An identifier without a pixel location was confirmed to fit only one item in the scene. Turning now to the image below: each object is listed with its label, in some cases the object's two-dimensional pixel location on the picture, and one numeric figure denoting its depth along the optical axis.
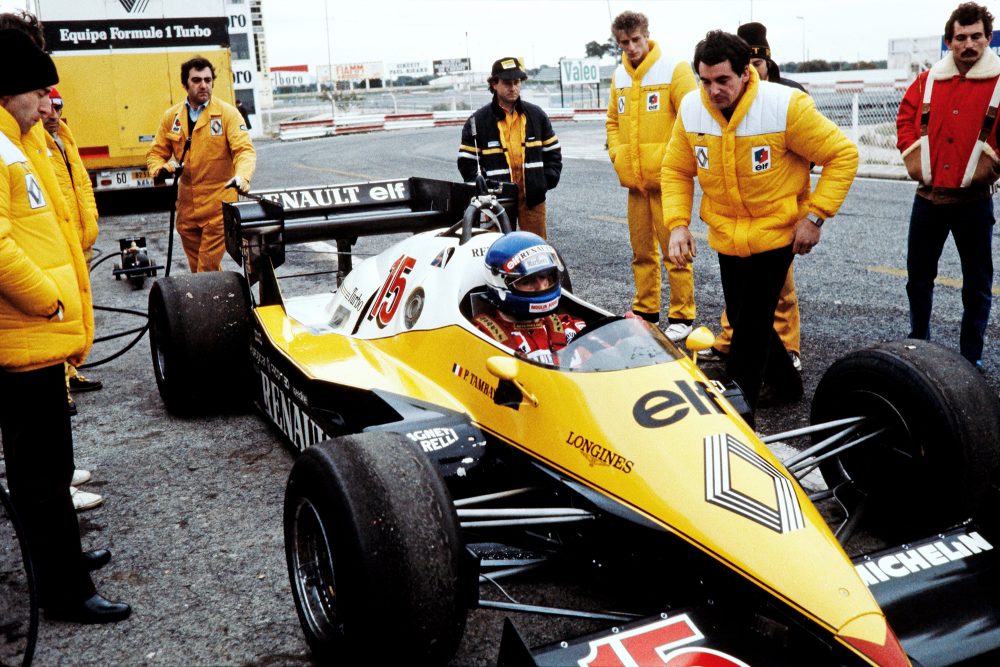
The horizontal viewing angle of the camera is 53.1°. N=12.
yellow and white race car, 2.69
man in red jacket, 5.46
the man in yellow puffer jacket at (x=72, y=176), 5.23
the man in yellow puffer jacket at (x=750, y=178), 4.56
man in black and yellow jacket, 7.04
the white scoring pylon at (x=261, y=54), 45.34
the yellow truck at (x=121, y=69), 14.20
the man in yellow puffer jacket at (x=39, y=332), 3.20
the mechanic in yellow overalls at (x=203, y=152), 7.12
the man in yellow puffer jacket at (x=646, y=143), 6.50
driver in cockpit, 4.01
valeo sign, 40.69
